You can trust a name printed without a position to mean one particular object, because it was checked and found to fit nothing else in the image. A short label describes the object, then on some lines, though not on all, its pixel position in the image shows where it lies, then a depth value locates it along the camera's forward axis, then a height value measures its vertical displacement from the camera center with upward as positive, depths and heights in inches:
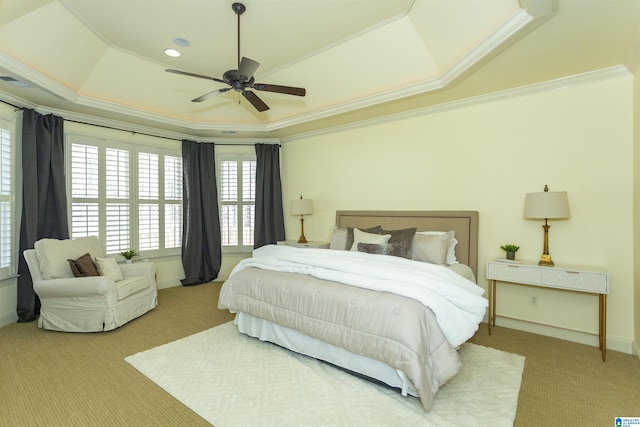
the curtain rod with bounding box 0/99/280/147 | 152.2 +48.7
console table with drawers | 113.8 -28.2
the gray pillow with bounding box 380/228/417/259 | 147.3 -14.5
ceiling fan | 107.2 +45.7
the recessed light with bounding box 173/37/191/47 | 142.0 +75.6
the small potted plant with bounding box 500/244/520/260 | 139.3 -19.8
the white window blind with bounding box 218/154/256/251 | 239.6 +6.4
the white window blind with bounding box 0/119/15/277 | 146.8 +4.1
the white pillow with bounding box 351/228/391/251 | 152.8 -15.6
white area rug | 82.1 -54.6
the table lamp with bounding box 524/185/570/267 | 123.3 -0.5
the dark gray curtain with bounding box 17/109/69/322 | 152.9 +8.8
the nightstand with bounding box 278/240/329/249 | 201.3 -24.6
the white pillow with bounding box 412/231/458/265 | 145.3 -19.3
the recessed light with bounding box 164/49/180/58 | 152.0 +75.6
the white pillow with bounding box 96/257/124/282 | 153.3 -29.7
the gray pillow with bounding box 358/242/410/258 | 144.9 -19.6
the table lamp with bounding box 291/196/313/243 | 212.2 +0.0
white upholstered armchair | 135.8 -37.3
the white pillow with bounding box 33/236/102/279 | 140.9 -21.2
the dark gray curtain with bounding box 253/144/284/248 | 233.8 +6.9
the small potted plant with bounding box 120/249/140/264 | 186.7 -27.9
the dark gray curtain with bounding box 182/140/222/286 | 223.0 -6.0
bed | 87.0 -32.6
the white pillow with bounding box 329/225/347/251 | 175.3 -18.3
